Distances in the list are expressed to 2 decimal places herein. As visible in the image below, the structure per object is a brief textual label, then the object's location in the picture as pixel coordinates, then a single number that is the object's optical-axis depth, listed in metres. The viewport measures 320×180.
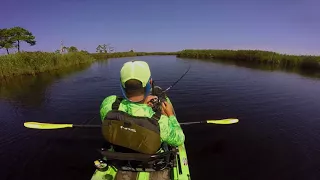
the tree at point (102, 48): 51.95
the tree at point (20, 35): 27.70
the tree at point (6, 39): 26.72
